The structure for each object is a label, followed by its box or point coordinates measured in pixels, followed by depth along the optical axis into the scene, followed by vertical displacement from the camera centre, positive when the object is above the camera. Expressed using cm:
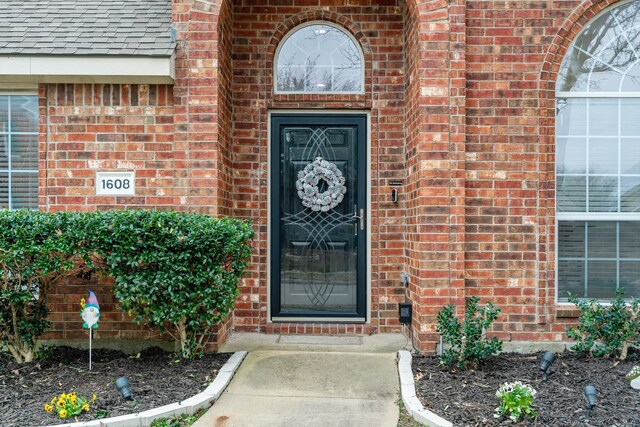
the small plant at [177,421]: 371 -154
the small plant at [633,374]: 413 -131
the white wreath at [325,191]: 579 +25
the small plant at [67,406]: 372 -143
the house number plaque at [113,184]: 521 +25
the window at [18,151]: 543 +61
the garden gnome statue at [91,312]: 457 -92
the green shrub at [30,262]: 436 -45
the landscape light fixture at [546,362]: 425 -125
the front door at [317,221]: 582 -13
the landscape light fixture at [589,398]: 356 -130
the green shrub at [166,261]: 437 -44
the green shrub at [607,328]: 470 -107
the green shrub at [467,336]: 448 -110
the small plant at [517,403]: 361 -135
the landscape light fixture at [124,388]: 387 -134
